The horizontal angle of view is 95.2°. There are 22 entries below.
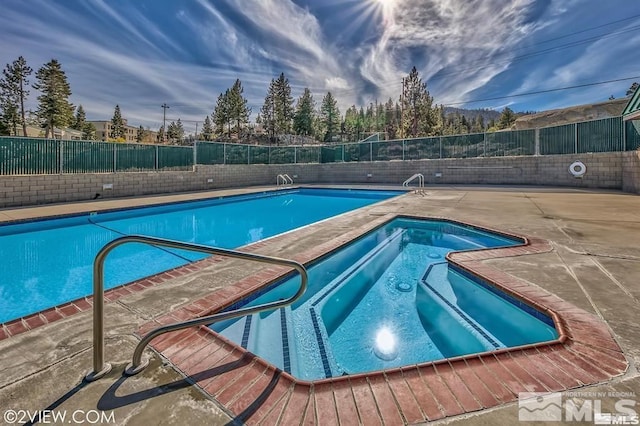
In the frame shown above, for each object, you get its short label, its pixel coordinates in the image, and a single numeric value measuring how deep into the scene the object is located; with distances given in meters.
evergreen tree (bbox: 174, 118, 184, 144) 65.94
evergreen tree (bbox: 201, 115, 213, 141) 60.93
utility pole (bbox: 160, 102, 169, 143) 52.74
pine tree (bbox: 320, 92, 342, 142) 54.66
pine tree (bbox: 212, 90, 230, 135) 46.31
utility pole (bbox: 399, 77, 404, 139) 39.82
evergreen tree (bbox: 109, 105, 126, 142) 58.69
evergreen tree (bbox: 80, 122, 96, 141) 48.15
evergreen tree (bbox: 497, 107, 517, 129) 58.70
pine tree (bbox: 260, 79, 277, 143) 46.38
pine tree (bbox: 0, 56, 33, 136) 32.75
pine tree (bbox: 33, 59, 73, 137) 34.59
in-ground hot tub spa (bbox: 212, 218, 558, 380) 2.60
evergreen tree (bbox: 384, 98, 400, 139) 60.43
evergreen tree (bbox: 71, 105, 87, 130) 49.25
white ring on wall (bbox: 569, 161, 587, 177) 13.23
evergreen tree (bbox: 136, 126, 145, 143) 66.93
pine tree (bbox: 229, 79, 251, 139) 44.59
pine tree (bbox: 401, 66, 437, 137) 38.50
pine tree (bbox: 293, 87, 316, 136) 48.03
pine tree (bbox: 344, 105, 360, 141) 67.31
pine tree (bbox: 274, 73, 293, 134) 46.46
